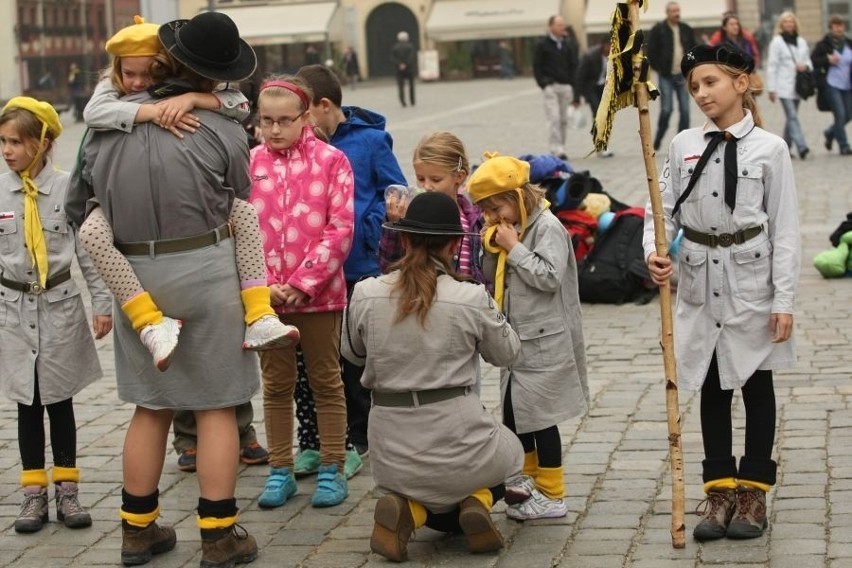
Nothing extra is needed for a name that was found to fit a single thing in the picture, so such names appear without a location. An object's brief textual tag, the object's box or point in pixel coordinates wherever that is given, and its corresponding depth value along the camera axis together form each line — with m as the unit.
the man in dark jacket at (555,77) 20.53
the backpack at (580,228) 10.61
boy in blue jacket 6.31
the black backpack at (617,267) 10.29
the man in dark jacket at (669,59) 19.95
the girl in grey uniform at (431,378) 5.12
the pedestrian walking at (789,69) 18.70
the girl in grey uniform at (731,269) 5.19
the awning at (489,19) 60.69
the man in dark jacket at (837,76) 18.97
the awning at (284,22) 59.31
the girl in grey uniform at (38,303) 5.72
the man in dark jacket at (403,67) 37.53
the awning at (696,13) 54.91
